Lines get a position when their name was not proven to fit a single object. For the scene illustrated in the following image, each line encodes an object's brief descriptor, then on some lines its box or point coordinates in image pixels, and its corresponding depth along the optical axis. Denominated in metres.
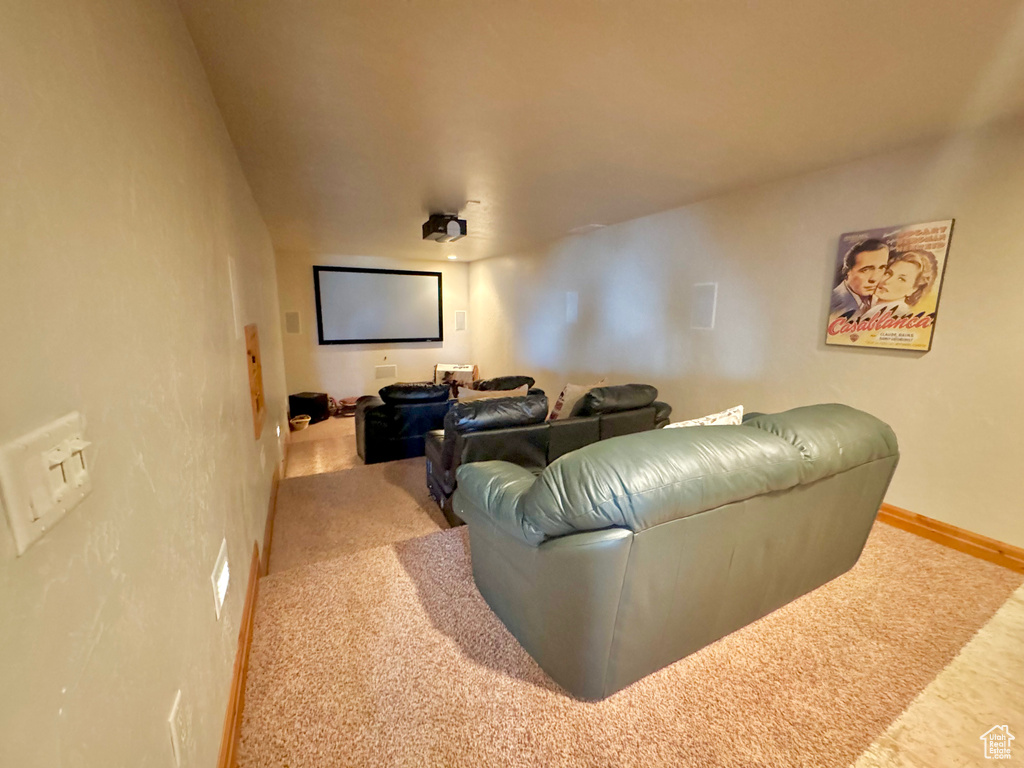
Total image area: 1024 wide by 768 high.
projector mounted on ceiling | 3.61
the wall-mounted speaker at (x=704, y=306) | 3.35
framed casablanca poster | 2.27
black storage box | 5.75
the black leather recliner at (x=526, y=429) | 2.35
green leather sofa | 1.16
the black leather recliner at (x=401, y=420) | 3.68
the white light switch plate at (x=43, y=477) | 0.41
